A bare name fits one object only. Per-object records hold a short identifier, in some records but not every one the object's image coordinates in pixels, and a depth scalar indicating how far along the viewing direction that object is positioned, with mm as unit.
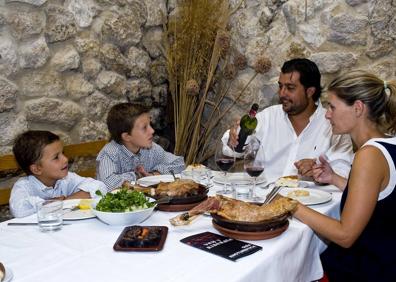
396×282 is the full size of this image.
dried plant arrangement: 3066
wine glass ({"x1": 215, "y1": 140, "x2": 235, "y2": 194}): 1640
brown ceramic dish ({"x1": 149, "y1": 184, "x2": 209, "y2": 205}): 1472
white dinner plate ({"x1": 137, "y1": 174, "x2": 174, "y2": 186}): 1835
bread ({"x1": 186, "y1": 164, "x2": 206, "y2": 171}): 1959
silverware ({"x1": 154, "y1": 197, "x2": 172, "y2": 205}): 1424
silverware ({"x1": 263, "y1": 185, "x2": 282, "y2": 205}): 1422
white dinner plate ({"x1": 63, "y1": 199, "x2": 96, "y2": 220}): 1401
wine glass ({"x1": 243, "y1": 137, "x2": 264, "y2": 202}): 1559
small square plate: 1139
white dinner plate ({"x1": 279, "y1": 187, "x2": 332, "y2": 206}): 1538
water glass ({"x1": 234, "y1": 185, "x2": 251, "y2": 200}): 1602
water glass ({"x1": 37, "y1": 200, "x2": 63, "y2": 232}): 1323
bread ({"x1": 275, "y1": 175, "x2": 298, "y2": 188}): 1781
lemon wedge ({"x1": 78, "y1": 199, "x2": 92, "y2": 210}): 1499
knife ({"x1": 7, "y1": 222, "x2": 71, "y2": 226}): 1401
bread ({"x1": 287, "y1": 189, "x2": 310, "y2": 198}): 1626
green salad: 1322
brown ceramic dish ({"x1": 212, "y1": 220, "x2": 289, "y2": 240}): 1197
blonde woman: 1284
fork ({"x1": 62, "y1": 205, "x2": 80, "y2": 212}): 1491
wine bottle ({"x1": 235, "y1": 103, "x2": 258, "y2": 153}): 1975
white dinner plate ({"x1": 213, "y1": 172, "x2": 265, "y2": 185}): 1770
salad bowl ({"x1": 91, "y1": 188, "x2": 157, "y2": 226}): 1291
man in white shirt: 2449
